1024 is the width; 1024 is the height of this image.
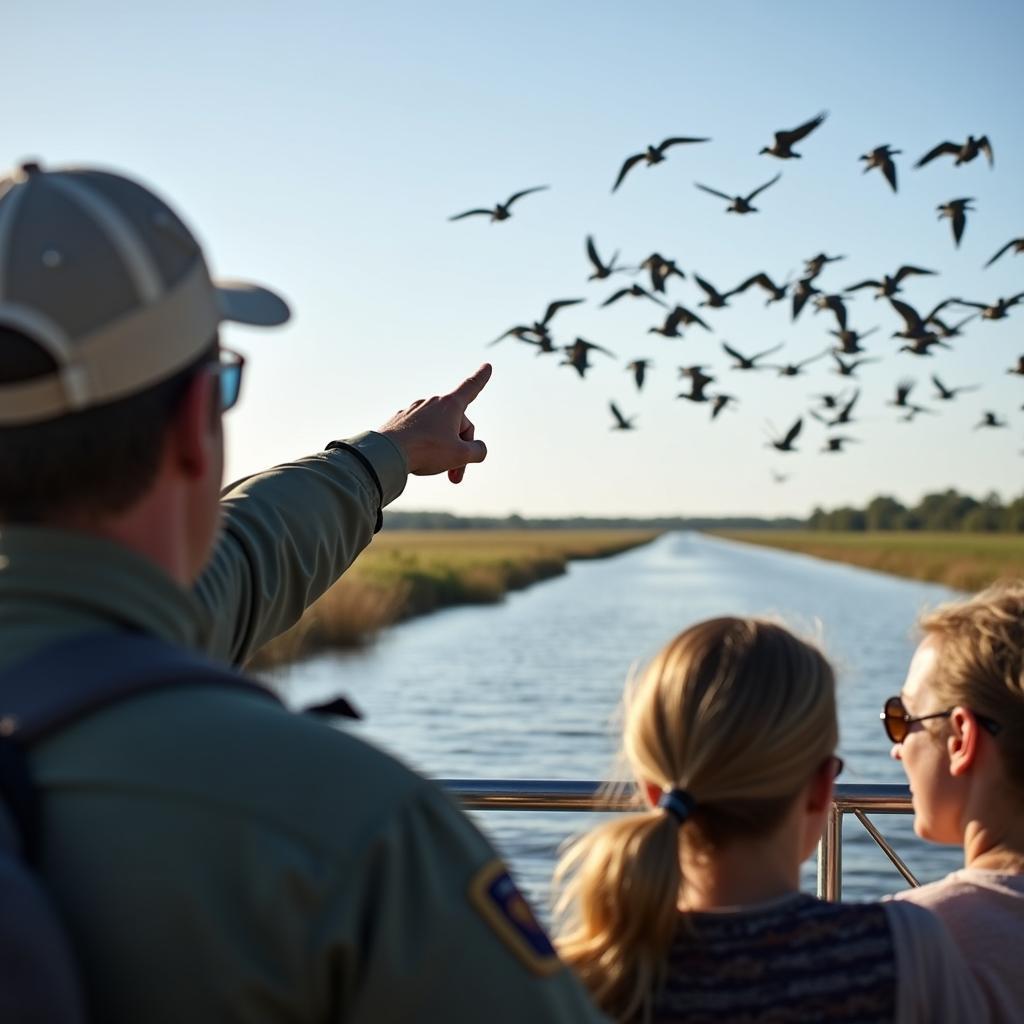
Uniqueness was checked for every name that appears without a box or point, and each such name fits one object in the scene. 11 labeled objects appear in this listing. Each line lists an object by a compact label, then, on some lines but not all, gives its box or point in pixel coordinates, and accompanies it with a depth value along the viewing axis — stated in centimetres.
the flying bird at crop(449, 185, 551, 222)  879
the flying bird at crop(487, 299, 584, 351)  828
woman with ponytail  153
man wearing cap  87
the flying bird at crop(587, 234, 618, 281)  882
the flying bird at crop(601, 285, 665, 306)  886
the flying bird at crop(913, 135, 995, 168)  840
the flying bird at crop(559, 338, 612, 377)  884
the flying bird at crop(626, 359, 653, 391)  1026
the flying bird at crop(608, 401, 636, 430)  1062
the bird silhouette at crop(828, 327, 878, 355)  889
